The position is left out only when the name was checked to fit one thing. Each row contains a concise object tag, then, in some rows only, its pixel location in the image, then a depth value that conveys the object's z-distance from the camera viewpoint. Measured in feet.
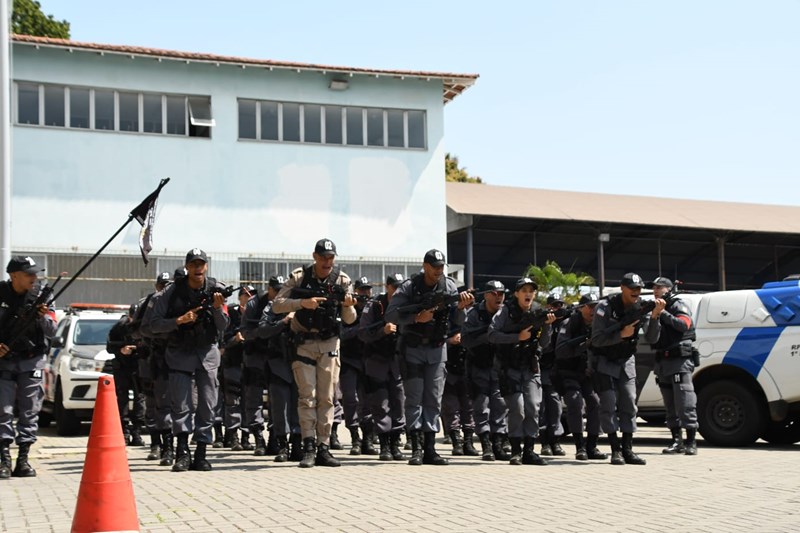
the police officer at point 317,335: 35.55
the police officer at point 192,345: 34.76
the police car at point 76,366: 53.36
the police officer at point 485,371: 39.83
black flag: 36.91
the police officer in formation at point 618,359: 37.45
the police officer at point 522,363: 37.14
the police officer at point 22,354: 33.94
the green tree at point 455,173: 179.32
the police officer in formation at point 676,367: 41.79
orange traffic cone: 20.38
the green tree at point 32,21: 125.49
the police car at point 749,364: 42.83
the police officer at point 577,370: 40.50
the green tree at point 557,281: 96.53
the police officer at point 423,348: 36.78
